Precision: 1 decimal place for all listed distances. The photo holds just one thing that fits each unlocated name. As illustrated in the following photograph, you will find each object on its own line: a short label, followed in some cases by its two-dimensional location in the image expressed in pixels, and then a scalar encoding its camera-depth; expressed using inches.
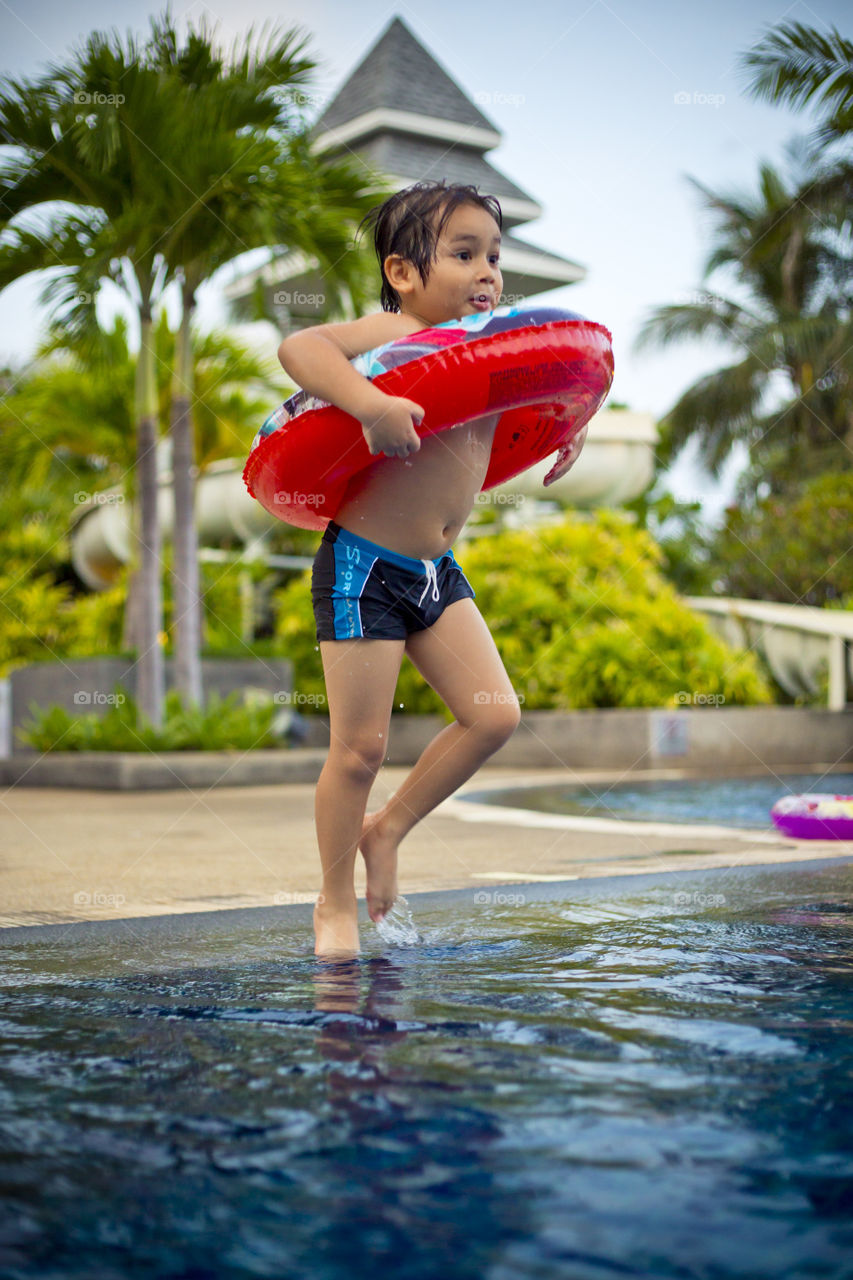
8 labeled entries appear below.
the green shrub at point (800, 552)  560.7
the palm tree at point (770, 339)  897.5
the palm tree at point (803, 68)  406.6
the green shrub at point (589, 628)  438.0
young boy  99.8
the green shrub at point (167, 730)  383.9
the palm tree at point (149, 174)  350.6
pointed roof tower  942.4
